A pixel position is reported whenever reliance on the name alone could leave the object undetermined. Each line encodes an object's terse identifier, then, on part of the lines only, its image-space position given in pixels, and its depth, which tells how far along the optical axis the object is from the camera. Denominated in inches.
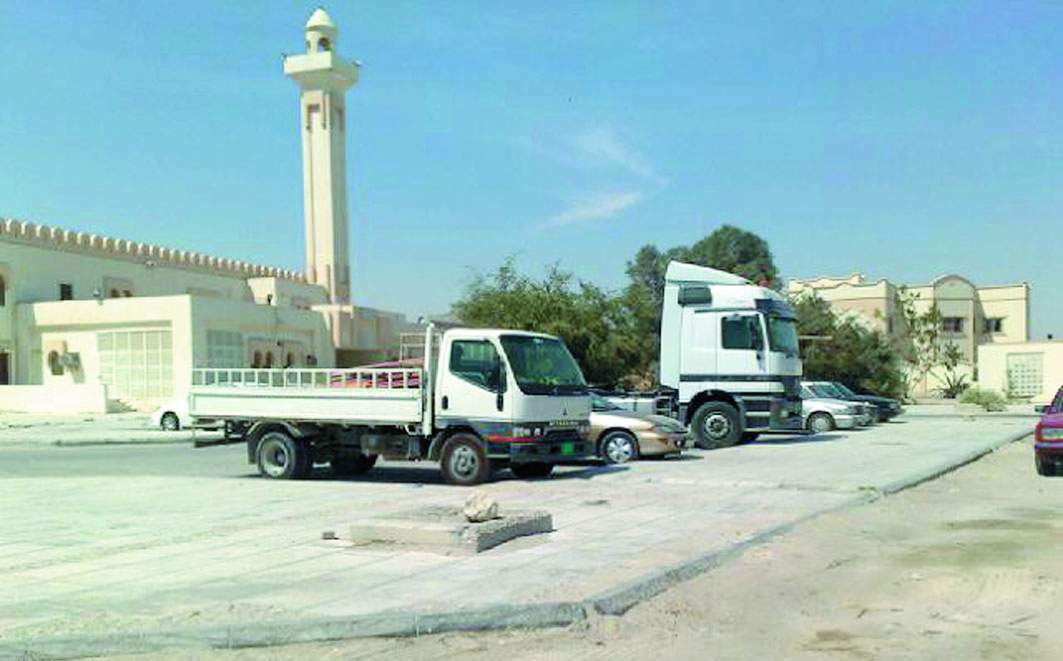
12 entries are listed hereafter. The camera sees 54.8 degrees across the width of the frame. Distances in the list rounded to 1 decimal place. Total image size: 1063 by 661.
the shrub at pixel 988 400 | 1812.3
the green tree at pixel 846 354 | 2046.0
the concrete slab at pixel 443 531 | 381.1
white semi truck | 924.0
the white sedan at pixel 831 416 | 1254.3
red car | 666.2
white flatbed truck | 624.1
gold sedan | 795.4
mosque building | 1964.8
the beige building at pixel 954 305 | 2839.6
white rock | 404.5
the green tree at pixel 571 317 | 1705.2
